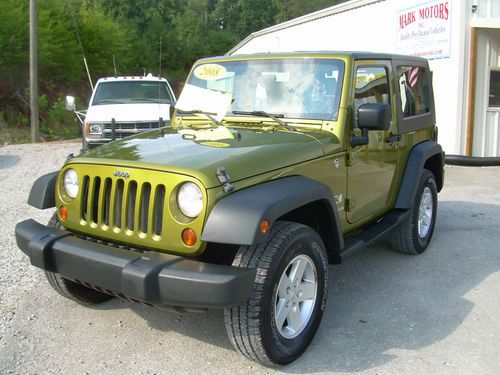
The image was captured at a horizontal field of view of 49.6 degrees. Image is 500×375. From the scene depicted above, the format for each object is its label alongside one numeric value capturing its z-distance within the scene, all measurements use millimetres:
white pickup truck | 9820
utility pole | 17594
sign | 11062
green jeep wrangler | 2943
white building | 10719
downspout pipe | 10875
